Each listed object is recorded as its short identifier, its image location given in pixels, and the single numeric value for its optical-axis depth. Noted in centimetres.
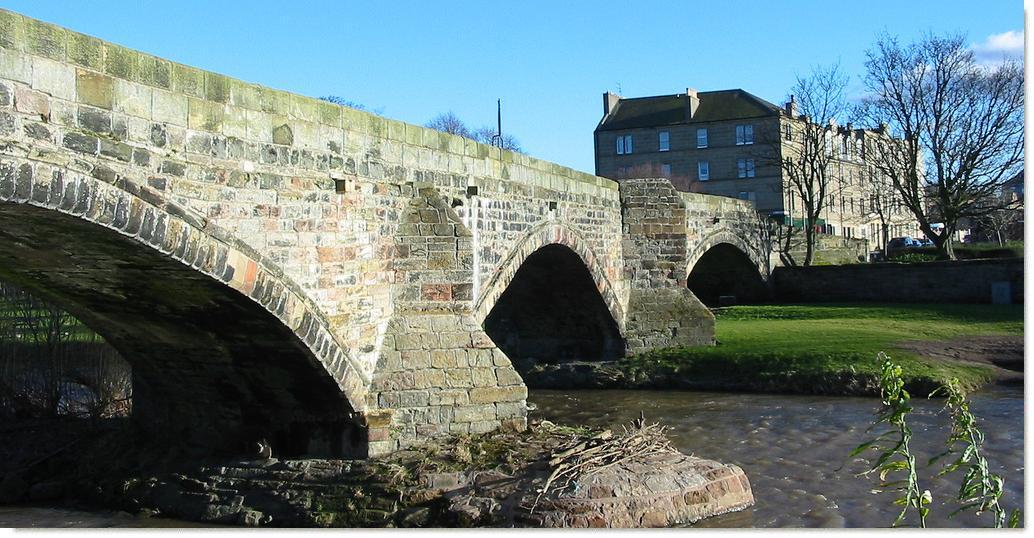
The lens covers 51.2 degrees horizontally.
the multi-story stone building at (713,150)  5372
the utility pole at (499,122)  5041
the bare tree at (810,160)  3378
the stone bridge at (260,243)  801
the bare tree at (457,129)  6247
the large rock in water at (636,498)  995
